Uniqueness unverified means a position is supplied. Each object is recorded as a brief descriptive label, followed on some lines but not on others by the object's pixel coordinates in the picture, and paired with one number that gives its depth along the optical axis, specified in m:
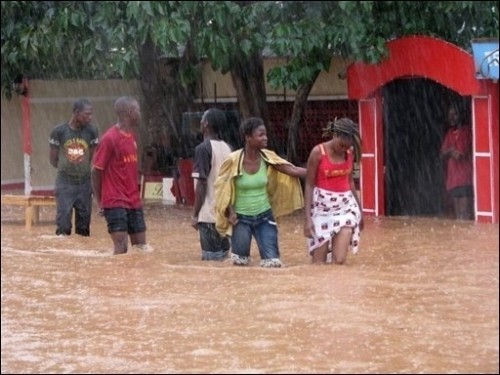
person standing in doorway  15.84
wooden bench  16.28
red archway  15.27
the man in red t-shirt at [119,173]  10.96
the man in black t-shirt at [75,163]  13.56
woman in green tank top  10.73
